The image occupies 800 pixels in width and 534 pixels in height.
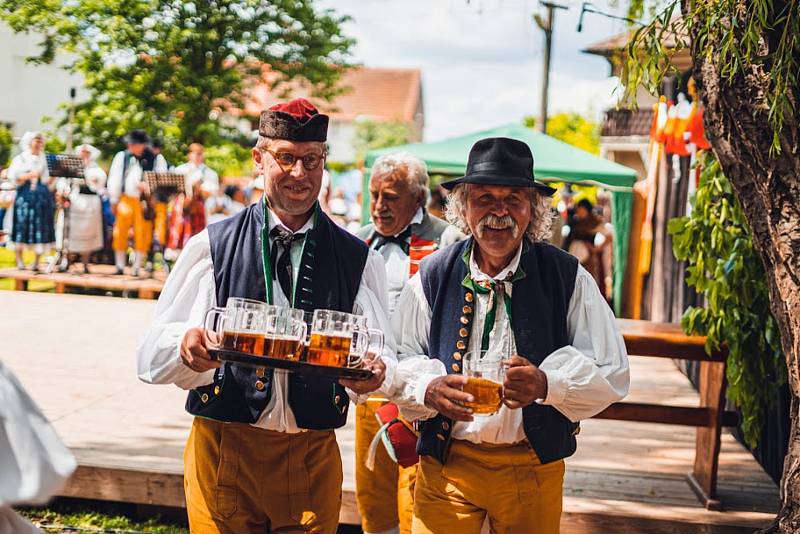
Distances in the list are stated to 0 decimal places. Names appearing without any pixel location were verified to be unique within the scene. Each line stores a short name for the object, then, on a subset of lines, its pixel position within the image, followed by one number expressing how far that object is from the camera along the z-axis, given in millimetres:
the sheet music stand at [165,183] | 12914
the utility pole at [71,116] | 20577
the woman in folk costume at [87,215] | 13359
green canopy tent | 11094
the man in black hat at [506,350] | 2715
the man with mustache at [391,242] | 4035
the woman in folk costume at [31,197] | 12961
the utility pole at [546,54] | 17012
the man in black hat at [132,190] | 12820
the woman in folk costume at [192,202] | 13758
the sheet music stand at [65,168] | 13125
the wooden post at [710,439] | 4633
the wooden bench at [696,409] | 4590
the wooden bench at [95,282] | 12523
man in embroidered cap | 2672
